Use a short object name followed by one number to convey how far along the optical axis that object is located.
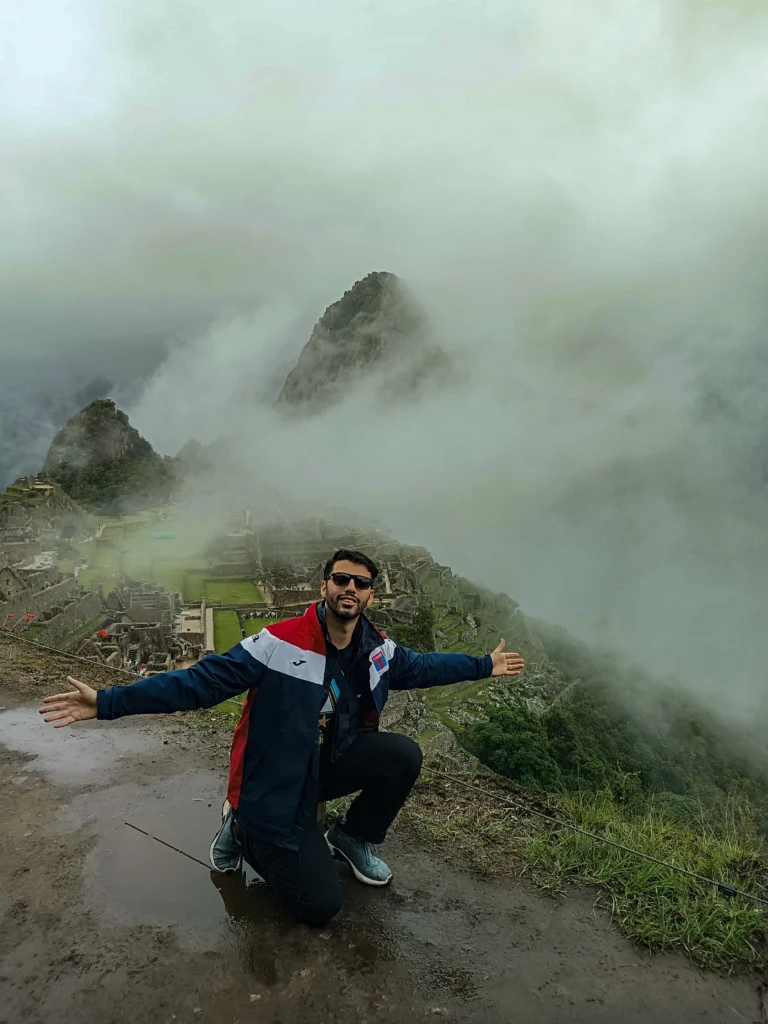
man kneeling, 2.90
